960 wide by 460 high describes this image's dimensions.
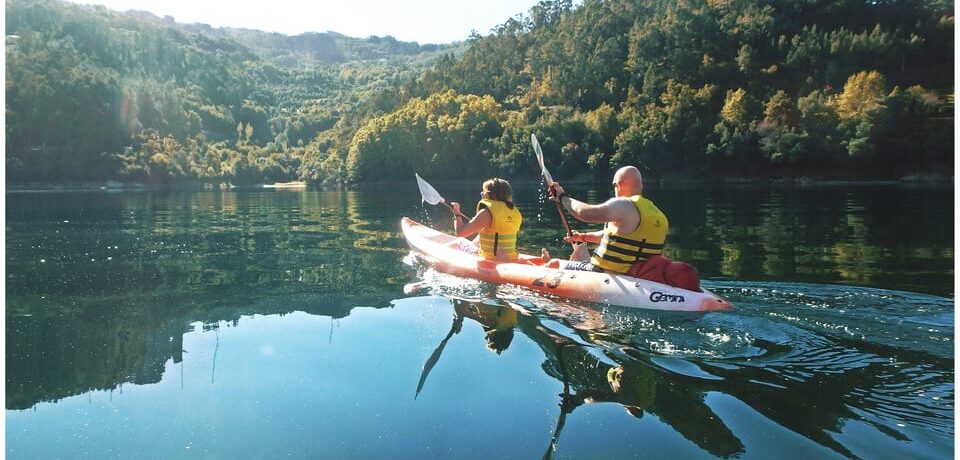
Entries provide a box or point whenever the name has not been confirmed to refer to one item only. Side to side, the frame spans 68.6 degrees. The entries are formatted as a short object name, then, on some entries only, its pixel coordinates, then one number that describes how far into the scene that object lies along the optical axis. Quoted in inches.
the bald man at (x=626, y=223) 322.0
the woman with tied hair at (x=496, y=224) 409.4
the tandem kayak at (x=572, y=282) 316.8
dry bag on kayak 325.7
